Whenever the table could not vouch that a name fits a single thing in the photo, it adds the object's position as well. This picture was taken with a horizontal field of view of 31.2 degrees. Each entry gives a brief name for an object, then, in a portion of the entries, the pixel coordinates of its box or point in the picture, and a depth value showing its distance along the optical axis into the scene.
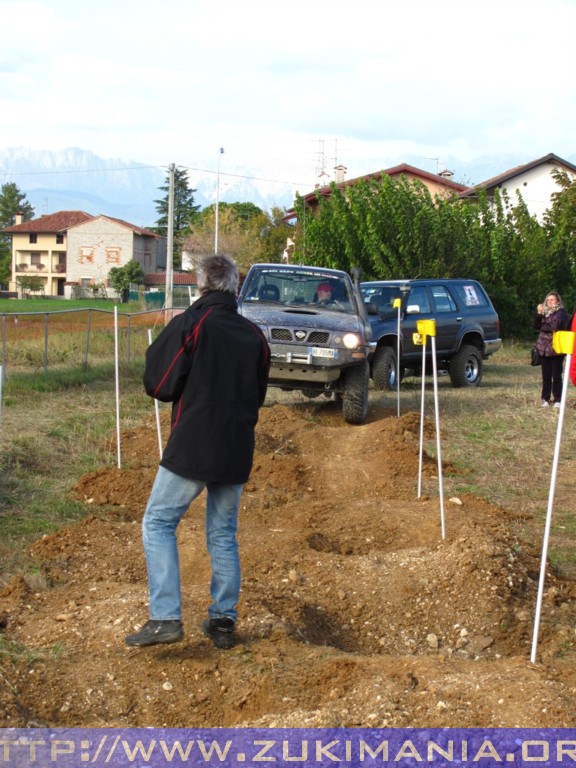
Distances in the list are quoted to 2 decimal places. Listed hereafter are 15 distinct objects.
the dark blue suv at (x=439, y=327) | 17.84
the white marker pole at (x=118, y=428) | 9.90
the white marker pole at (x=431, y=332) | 7.35
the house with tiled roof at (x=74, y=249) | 103.75
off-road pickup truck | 13.32
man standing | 5.09
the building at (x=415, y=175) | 57.84
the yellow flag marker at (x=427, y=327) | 7.76
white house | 51.19
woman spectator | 15.45
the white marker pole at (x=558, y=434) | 4.96
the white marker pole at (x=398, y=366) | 16.15
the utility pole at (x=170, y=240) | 44.25
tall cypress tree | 123.56
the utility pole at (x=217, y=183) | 63.47
